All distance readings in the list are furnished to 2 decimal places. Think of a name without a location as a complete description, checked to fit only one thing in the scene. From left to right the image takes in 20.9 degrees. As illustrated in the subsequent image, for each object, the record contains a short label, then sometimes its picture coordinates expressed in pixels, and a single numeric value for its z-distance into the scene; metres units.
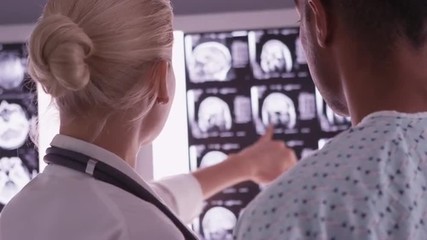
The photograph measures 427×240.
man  1.35
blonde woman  1.73
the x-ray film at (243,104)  2.19
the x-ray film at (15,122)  2.28
